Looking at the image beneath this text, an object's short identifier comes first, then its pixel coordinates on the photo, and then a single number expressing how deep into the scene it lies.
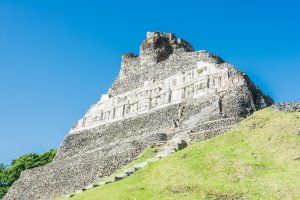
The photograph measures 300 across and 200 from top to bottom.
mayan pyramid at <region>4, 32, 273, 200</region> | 29.10
